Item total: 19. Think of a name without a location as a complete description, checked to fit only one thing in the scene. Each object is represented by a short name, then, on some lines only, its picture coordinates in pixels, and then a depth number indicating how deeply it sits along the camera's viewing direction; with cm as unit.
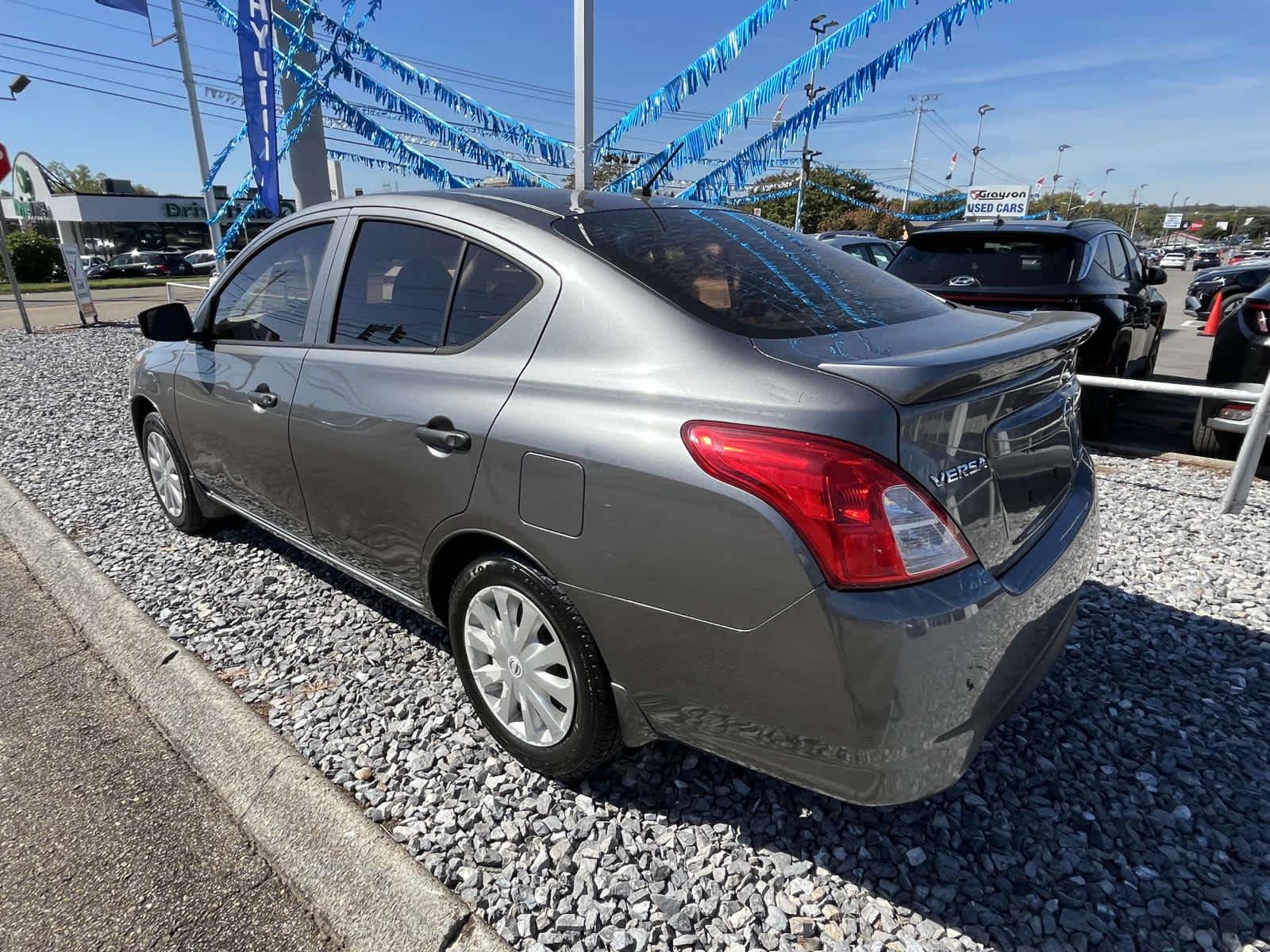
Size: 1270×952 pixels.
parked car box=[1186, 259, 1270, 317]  1042
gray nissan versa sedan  149
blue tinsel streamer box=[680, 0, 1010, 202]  577
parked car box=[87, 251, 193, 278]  3488
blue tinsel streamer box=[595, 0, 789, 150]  599
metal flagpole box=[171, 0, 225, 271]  1661
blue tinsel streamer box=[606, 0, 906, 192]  580
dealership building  4838
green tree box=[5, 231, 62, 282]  3131
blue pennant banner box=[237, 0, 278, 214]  689
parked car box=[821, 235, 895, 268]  1349
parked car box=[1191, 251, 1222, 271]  4131
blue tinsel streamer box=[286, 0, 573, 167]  724
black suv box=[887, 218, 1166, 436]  511
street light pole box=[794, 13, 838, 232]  637
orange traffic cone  948
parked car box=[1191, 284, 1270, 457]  448
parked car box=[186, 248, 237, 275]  3314
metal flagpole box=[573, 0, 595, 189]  639
